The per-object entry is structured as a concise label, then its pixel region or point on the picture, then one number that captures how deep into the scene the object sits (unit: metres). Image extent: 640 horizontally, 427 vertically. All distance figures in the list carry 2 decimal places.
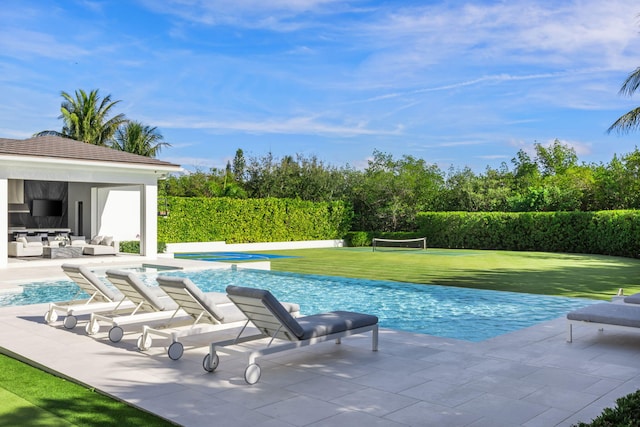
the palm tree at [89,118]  44.31
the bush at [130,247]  23.72
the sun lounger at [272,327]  6.15
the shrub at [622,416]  3.55
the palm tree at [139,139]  42.84
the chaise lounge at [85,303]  8.86
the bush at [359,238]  37.59
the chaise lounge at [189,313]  7.05
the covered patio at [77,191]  18.97
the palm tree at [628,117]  20.81
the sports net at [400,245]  33.75
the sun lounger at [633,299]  9.45
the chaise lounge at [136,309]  8.05
